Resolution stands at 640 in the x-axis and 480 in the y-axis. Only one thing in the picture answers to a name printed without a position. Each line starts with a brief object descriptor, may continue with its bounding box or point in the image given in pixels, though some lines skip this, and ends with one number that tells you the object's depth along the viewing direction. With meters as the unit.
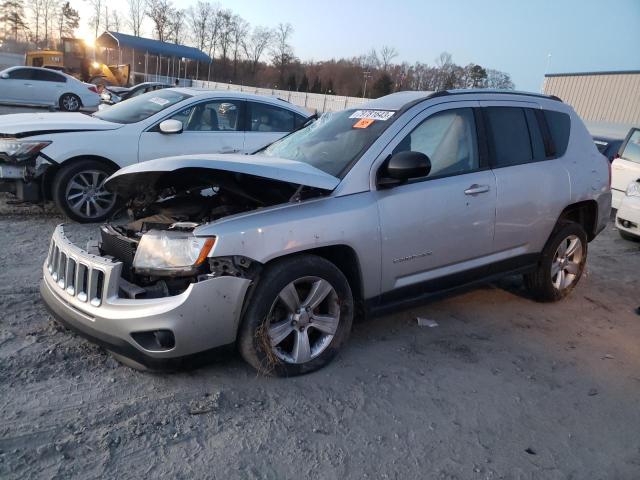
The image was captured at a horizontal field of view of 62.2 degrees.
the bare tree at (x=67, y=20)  78.06
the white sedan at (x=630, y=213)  7.64
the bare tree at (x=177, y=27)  75.21
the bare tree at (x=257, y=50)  79.38
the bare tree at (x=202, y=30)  78.19
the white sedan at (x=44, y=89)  19.27
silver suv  2.94
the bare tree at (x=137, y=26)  74.31
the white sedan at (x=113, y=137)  5.93
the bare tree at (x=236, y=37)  79.38
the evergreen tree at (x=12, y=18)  72.56
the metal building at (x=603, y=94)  26.66
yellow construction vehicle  32.78
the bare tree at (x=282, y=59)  75.25
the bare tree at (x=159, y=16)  73.00
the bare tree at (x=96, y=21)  73.44
